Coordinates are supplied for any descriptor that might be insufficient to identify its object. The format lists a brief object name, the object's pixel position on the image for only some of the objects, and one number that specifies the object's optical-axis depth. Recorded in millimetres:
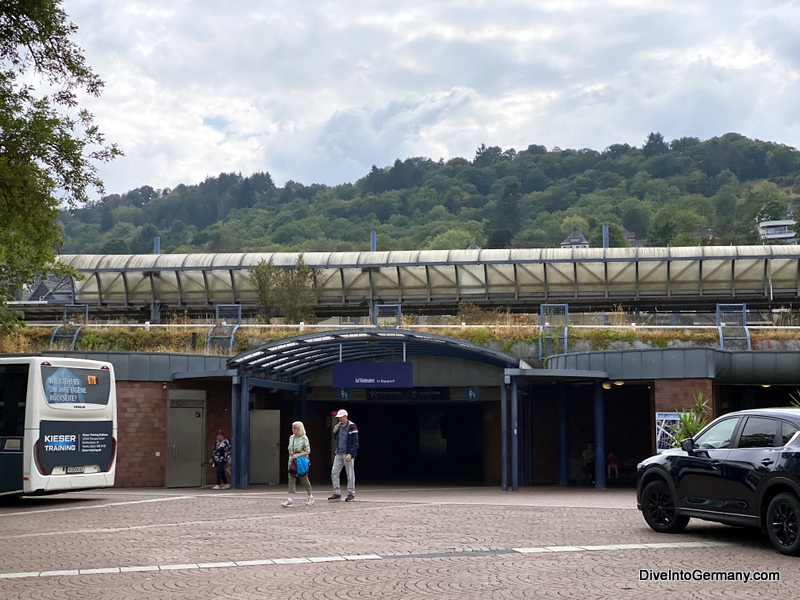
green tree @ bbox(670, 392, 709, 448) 19891
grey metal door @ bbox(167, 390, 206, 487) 25500
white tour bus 18312
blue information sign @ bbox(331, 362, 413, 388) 25922
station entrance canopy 23250
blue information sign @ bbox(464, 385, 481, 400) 28438
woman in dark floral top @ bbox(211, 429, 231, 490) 24312
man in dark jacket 18547
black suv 10938
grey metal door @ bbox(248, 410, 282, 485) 26719
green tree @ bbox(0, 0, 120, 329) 17250
